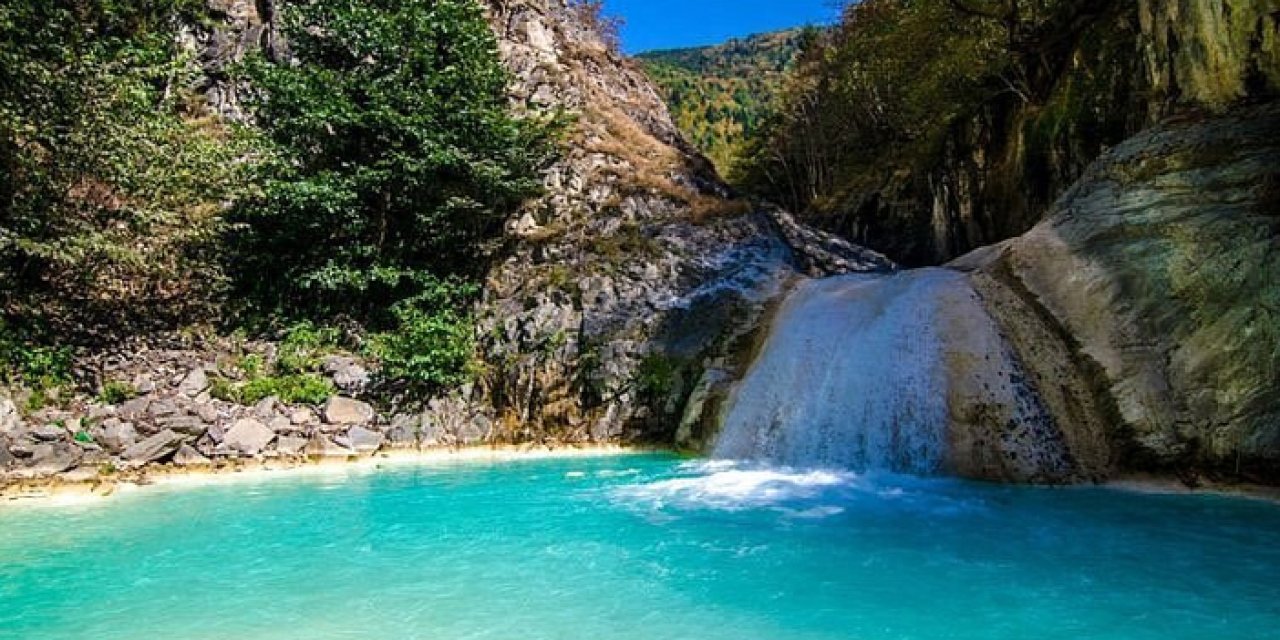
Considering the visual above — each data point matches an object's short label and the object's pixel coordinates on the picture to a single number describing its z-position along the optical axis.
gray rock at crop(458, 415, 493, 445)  17.09
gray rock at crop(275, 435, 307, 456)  15.09
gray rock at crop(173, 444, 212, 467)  14.02
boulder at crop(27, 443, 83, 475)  12.82
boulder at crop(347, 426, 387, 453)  15.87
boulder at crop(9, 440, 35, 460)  12.80
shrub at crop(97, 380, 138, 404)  14.87
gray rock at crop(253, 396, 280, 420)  15.61
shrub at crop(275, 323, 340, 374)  17.36
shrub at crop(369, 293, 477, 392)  17.48
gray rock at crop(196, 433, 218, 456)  14.40
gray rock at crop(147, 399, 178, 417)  14.66
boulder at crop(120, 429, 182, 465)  13.73
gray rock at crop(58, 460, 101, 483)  12.60
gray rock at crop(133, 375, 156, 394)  15.38
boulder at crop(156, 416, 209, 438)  14.43
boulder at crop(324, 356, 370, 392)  17.39
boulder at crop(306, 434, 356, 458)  15.34
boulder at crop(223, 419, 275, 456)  14.71
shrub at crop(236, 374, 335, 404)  16.09
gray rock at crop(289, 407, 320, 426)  15.81
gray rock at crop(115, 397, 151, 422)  14.45
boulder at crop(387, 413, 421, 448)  16.56
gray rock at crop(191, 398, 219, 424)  14.91
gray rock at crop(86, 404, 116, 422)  14.20
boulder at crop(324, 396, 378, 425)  16.26
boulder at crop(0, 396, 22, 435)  13.22
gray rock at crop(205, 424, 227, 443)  14.63
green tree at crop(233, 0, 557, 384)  19.30
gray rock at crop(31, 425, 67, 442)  13.30
